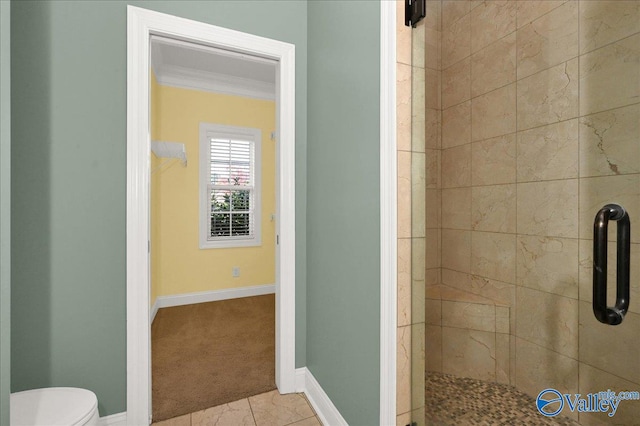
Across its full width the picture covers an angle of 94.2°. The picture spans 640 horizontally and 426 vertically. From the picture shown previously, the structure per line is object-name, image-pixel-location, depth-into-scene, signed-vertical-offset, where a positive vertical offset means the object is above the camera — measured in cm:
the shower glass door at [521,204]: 99 +4
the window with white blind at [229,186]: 370 +34
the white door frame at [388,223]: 114 -4
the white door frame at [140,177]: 153 +18
